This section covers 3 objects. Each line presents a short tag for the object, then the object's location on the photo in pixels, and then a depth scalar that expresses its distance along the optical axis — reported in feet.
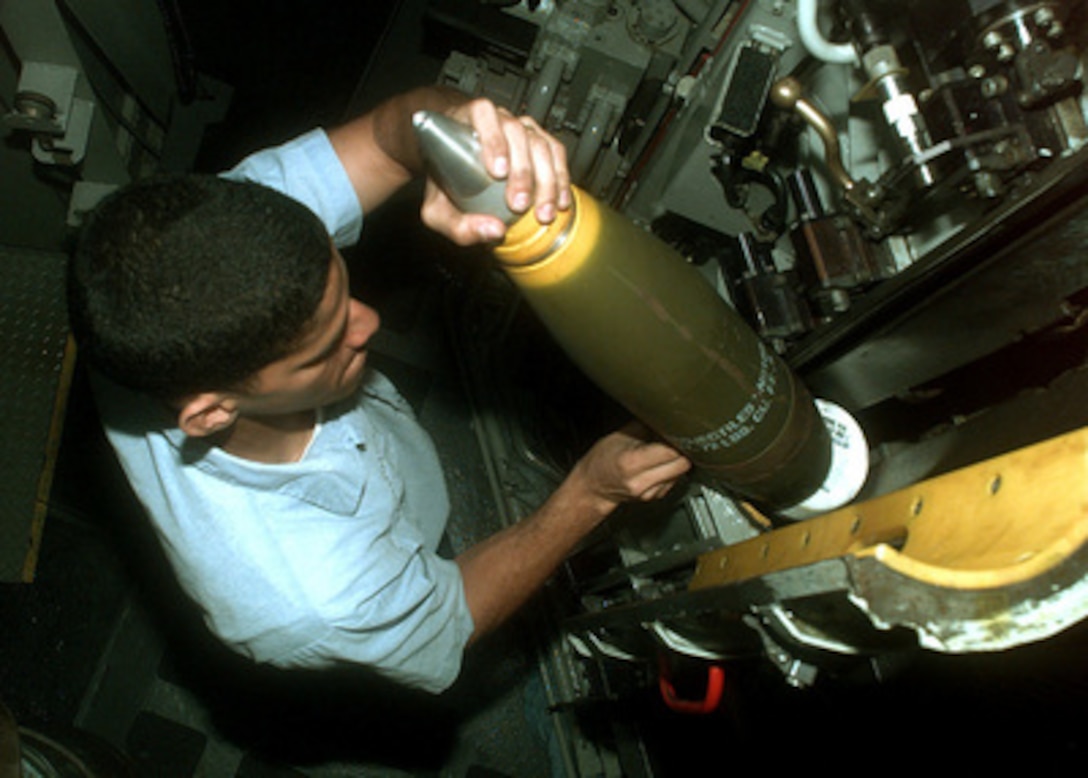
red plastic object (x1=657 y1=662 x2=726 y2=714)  4.56
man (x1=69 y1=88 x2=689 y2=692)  3.34
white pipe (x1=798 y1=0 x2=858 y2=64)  3.62
